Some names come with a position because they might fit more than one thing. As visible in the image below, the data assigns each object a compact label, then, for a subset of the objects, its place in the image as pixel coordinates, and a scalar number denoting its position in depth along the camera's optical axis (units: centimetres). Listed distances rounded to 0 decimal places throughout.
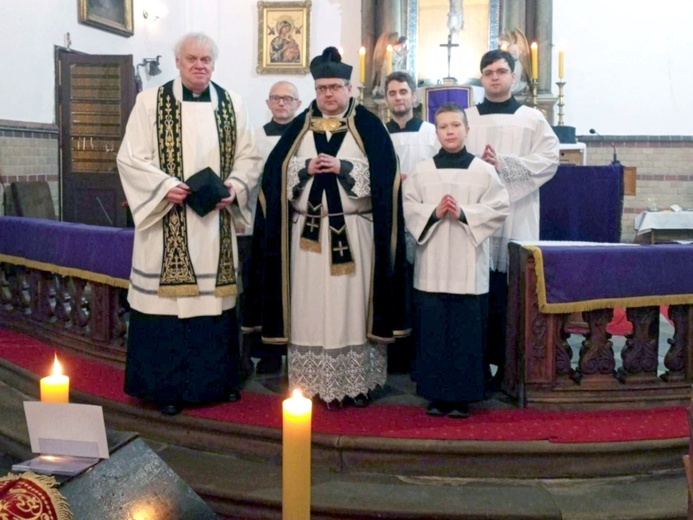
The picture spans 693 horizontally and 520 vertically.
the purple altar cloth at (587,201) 553
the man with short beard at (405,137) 438
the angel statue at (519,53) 990
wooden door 871
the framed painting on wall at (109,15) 893
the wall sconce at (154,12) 1045
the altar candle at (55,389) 221
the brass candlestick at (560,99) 892
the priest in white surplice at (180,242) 389
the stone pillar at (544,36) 1007
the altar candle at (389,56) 868
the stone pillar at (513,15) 1020
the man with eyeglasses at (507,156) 425
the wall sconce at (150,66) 1027
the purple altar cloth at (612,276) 394
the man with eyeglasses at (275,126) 469
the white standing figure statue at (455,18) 1016
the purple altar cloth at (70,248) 470
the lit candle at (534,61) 742
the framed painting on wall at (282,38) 1113
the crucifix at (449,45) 950
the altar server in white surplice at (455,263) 376
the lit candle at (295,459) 185
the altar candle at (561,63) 852
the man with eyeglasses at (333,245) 388
